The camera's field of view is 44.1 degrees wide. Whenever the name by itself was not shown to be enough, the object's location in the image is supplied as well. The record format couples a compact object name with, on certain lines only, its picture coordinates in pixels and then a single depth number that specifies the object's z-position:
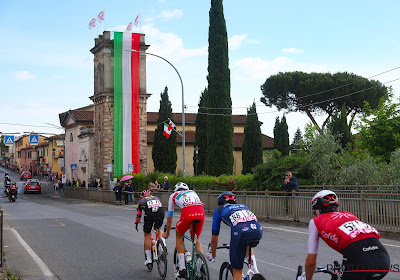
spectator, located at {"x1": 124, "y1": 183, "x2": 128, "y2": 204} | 35.34
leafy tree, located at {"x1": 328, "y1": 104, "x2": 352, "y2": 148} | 46.58
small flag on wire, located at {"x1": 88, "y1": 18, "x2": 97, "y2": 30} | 54.41
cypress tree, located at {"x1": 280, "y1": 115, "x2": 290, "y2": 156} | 60.93
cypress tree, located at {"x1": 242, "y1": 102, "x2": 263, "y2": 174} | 51.19
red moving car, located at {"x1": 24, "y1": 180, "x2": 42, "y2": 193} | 59.19
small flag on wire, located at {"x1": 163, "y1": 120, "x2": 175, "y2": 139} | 35.56
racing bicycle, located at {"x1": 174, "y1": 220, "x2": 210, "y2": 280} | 6.91
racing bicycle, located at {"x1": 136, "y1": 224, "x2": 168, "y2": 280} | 8.62
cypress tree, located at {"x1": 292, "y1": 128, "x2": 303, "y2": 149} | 107.78
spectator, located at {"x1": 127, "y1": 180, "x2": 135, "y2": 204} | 34.72
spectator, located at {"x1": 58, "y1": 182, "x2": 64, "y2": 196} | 54.91
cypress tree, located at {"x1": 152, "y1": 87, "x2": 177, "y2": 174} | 55.78
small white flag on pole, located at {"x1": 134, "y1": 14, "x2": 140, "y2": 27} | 54.28
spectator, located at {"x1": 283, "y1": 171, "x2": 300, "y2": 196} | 18.47
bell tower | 55.72
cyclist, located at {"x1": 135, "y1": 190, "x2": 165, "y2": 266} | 9.26
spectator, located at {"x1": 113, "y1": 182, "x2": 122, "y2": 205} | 34.78
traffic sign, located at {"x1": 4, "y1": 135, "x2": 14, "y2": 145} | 51.90
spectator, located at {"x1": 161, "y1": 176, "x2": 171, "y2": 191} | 28.58
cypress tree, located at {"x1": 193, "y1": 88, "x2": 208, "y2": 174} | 56.22
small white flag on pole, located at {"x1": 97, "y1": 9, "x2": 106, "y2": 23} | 54.91
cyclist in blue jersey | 5.93
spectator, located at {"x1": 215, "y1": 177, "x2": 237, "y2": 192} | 19.73
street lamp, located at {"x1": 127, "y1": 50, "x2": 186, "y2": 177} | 29.83
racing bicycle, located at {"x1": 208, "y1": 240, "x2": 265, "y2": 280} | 5.83
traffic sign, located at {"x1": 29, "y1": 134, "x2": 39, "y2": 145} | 54.58
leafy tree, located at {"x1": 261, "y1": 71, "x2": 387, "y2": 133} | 52.88
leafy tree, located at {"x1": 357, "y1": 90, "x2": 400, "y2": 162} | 27.92
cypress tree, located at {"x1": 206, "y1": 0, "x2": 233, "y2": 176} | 37.69
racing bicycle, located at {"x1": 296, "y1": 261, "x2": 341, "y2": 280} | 4.38
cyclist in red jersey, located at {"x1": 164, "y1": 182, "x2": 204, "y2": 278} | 7.61
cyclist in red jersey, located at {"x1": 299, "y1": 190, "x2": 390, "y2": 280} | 4.24
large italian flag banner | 54.06
